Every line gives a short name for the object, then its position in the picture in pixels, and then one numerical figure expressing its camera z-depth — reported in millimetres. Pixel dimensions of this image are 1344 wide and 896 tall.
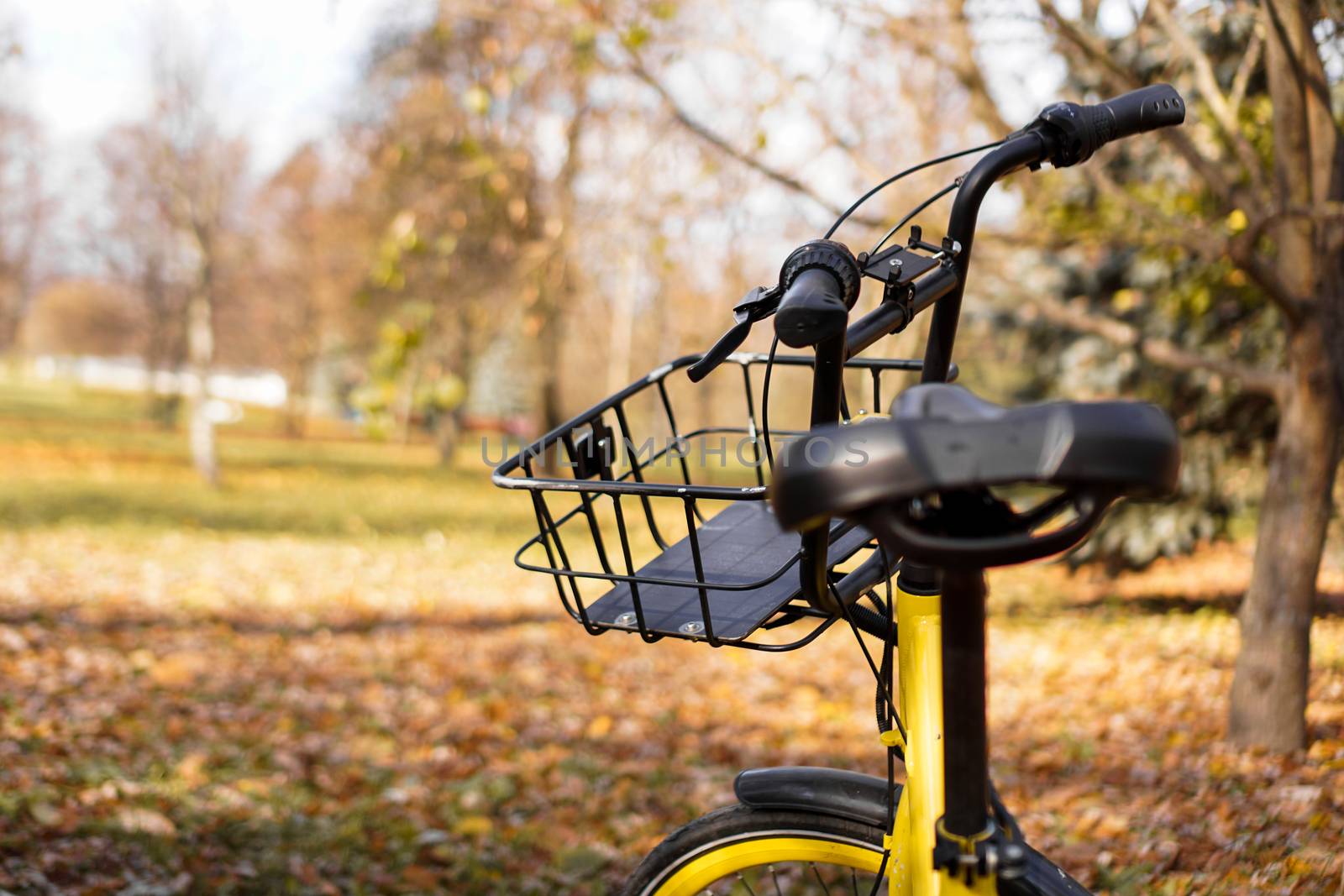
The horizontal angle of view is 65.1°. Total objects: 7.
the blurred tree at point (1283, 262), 3719
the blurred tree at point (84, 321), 33062
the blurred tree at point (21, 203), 24047
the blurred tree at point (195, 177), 14141
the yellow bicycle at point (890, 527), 954
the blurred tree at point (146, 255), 20594
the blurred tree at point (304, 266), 24766
